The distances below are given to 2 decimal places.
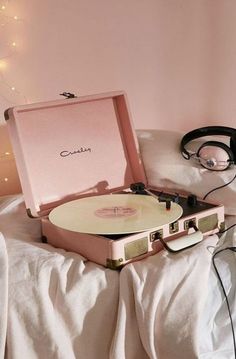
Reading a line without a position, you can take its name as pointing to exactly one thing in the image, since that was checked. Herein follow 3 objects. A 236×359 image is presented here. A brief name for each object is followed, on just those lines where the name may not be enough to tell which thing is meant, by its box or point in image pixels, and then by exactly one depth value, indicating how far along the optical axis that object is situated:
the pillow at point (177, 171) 1.16
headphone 1.18
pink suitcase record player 0.93
